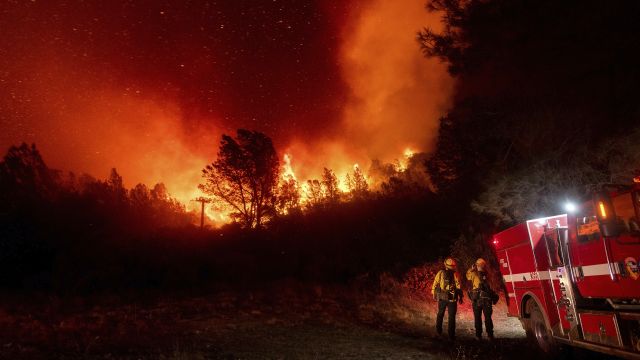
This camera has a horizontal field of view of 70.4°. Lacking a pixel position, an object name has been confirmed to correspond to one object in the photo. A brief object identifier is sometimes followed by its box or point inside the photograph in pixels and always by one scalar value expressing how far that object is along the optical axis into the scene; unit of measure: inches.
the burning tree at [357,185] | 2294.5
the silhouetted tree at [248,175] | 1678.2
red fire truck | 218.5
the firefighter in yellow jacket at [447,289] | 399.2
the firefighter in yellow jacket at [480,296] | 381.7
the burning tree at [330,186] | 2292.1
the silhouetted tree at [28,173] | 1723.7
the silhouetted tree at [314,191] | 2297.7
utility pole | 1705.5
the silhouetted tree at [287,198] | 1718.8
